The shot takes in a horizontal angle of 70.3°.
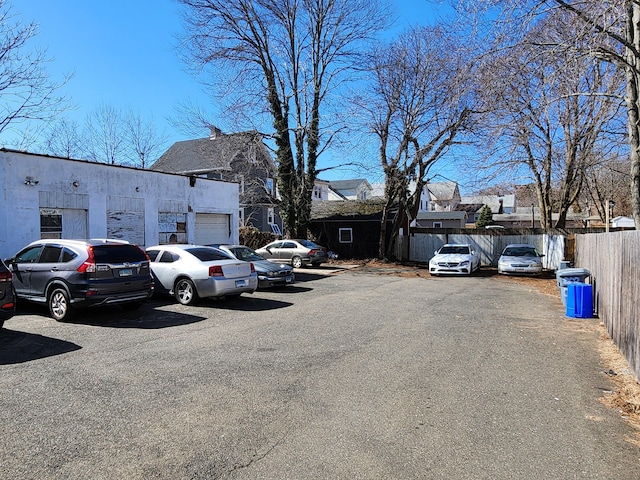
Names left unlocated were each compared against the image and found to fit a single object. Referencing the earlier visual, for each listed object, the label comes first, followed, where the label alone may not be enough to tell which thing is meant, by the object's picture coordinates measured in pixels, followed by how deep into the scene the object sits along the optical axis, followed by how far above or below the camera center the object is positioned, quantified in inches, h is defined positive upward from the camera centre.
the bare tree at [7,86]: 665.0 +231.4
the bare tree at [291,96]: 1000.9 +334.6
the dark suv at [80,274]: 353.7 -27.0
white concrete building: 538.0 +54.1
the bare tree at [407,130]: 995.3 +244.3
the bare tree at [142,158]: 1472.7 +269.0
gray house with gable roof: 1023.6 +211.2
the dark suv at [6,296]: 291.8 -35.4
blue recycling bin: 418.0 -58.8
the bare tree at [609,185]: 1035.3 +189.0
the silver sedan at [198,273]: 437.1 -32.9
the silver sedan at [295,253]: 928.9 -28.0
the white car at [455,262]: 829.8 -44.2
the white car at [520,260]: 817.5 -42.3
